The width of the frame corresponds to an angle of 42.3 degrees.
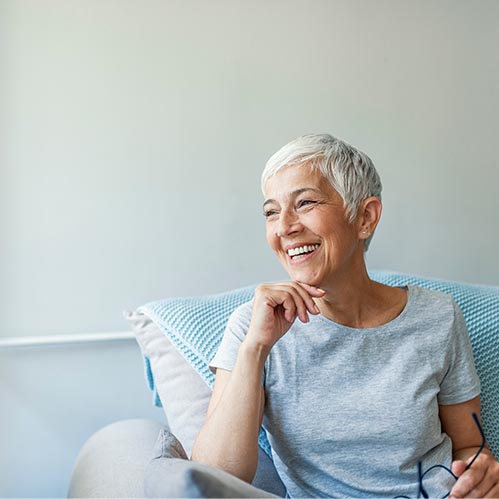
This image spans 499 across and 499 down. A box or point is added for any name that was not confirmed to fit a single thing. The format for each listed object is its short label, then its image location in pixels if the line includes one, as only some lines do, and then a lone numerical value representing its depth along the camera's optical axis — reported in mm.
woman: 1215
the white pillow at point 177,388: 1346
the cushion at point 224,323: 1417
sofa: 1335
